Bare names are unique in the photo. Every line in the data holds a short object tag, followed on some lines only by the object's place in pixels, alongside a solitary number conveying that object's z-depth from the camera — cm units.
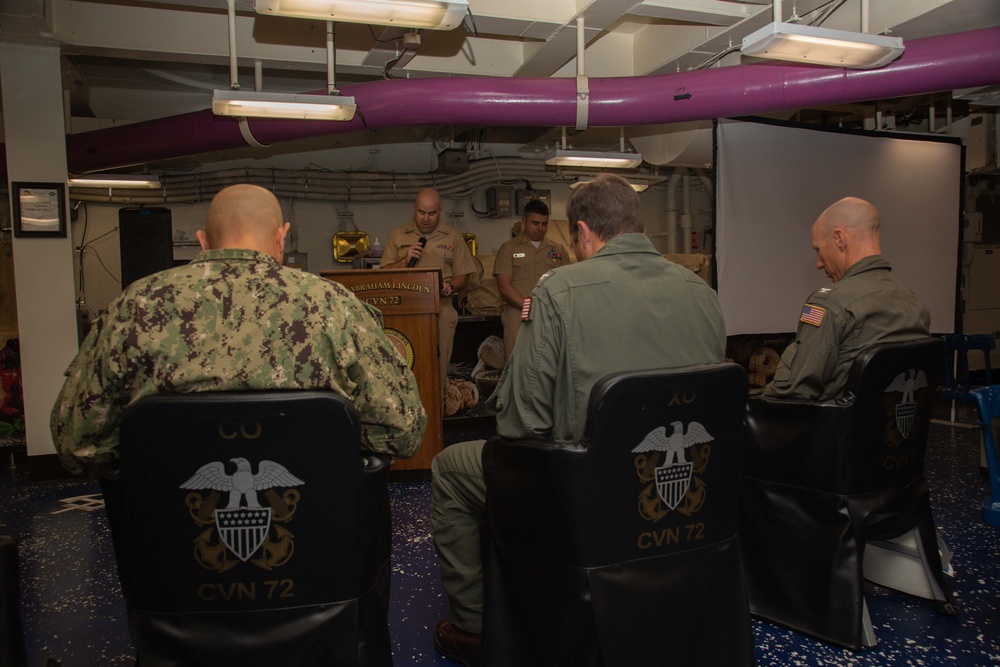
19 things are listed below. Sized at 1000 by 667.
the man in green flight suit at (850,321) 229
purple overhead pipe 419
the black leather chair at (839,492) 216
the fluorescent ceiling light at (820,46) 331
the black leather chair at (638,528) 150
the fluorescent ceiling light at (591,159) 559
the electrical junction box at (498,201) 869
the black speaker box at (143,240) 616
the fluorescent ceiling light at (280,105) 409
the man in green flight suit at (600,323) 164
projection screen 562
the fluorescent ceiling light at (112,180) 660
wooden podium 386
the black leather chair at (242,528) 127
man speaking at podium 487
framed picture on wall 452
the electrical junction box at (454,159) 794
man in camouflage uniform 141
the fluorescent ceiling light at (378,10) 314
